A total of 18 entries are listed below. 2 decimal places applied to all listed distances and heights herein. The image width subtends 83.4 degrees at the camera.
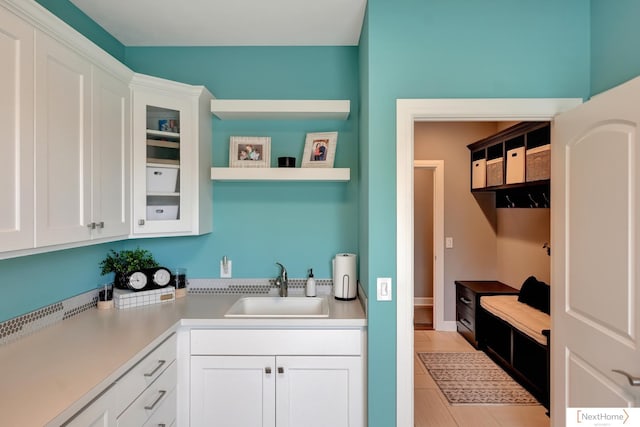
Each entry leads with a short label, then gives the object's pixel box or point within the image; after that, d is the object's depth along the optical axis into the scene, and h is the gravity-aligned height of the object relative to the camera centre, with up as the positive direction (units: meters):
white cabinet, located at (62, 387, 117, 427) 1.12 -0.66
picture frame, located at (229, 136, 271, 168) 2.38 +0.43
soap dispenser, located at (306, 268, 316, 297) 2.33 -0.48
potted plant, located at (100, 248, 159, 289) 2.18 -0.31
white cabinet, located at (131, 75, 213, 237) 2.05 +0.34
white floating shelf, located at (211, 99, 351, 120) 2.20 +0.65
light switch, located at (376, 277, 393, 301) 1.80 -0.38
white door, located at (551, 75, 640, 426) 1.28 -0.16
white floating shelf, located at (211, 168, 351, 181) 2.20 +0.24
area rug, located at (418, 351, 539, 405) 2.75 -1.42
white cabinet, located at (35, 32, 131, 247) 1.38 +0.30
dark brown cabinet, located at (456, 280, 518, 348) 3.70 -0.94
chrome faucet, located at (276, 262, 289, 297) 2.34 -0.45
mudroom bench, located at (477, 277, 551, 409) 2.64 -1.01
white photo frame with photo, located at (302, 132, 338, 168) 2.34 +0.42
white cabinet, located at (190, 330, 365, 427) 1.87 -0.90
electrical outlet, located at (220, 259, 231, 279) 2.46 -0.39
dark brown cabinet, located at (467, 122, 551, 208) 3.02 +0.45
